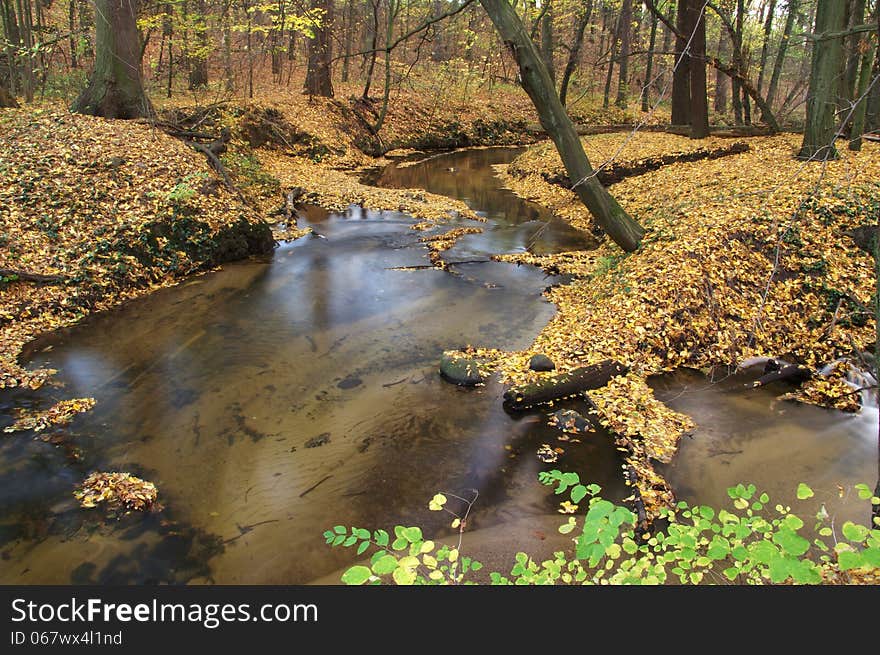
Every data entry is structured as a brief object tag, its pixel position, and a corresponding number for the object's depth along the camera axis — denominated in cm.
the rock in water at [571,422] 625
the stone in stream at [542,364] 722
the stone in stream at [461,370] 731
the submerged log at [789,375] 731
